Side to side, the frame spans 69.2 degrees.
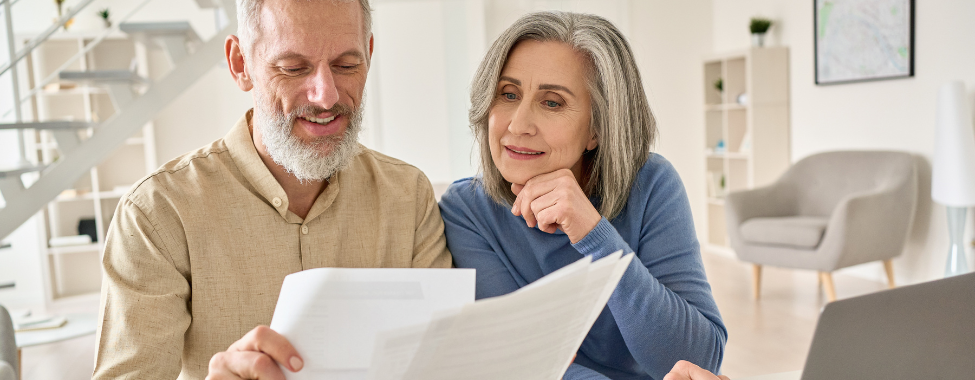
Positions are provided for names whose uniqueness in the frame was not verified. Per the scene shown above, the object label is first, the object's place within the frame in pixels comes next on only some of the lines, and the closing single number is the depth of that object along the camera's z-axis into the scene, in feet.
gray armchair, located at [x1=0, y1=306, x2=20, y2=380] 4.12
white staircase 11.52
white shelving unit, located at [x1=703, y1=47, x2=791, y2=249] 17.74
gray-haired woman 3.90
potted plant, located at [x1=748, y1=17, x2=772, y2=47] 17.61
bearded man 3.66
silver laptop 2.11
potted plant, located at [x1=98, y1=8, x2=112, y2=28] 17.22
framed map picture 14.16
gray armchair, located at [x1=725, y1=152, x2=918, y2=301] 12.71
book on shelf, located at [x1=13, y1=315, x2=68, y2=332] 10.28
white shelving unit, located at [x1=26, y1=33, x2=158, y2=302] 17.69
